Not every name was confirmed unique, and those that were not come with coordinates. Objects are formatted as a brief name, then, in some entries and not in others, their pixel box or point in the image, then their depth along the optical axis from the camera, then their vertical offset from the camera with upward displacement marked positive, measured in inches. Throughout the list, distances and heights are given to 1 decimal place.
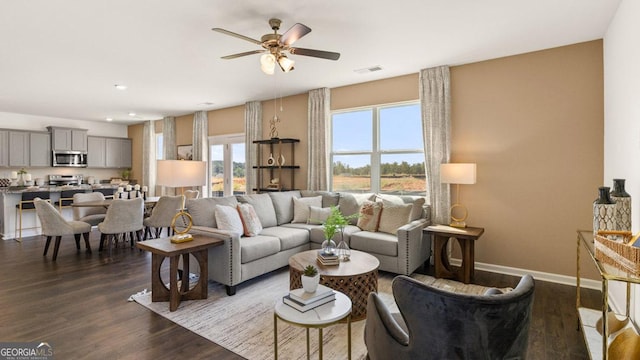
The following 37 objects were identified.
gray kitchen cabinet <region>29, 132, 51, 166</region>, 301.4 +28.7
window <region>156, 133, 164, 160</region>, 343.8 +33.8
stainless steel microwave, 315.6 +20.6
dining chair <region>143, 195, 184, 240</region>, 207.5 -21.5
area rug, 90.7 -47.7
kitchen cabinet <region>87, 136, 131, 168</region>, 342.3 +29.4
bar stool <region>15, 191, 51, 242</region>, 234.5 -18.4
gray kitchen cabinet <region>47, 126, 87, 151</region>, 313.1 +40.3
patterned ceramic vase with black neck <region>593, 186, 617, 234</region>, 84.1 -9.1
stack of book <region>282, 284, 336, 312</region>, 71.1 -27.4
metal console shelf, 60.6 -41.2
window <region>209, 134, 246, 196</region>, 276.4 +12.3
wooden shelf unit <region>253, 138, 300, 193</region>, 235.0 +10.7
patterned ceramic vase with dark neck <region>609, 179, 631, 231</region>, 83.8 -8.5
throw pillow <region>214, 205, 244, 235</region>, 142.2 -18.2
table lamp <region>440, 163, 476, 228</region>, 152.9 +1.0
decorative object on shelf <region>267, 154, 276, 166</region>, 237.7 +12.9
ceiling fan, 114.2 +46.7
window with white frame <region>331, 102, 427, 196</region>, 188.7 +17.4
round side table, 66.4 -29.3
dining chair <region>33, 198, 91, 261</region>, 178.9 -25.3
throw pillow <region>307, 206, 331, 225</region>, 184.5 -20.1
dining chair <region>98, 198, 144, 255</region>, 185.6 -23.2
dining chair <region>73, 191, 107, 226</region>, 214.7 -23.2
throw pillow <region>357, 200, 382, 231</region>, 166.2 -19.9
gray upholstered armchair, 48.9 -22.4
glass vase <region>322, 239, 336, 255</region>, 116.7 -25.1
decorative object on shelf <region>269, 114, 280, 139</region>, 242.7 +37.5
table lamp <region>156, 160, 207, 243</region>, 126.2 +1.0
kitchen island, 232.1 -26.3
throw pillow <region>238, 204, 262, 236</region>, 152.3 -20.1
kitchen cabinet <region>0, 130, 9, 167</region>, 283.9 +27.5
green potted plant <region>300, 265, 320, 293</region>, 75.0 -23.7
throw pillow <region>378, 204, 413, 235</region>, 159.9 -19.9
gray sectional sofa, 131.7 -27.7
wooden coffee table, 105.3 -33.5
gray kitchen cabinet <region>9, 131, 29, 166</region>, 289.3 +28.2
